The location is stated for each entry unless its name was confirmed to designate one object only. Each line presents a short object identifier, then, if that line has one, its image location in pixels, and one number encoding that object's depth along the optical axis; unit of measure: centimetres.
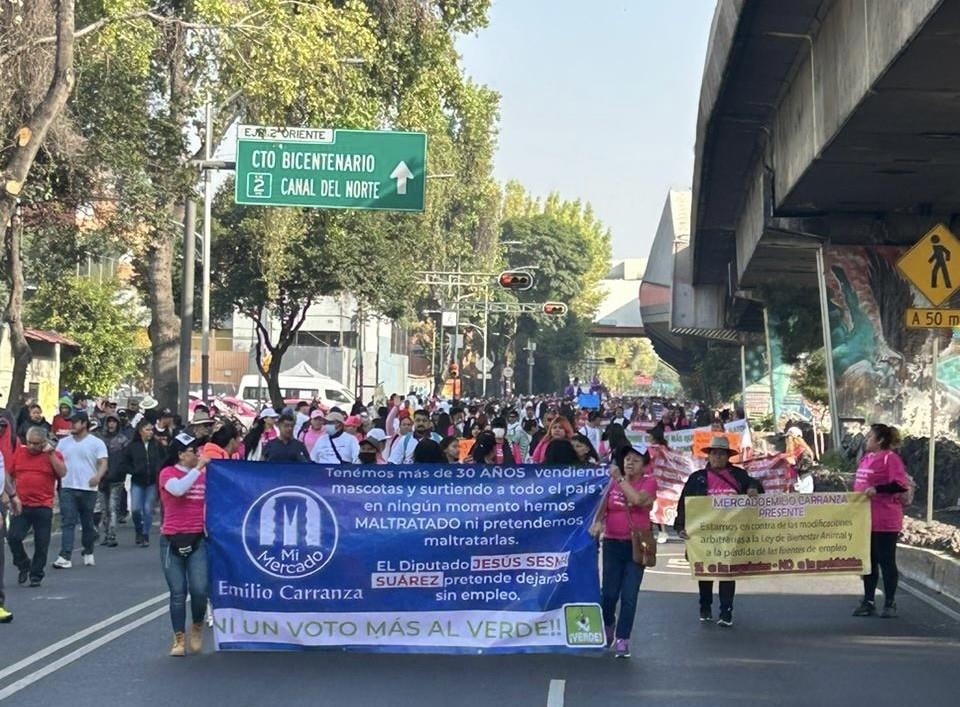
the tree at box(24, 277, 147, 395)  5169
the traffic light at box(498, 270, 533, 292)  5019
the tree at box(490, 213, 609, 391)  12206
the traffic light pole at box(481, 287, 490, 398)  8528
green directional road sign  2820
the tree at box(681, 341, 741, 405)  6894
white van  6203
